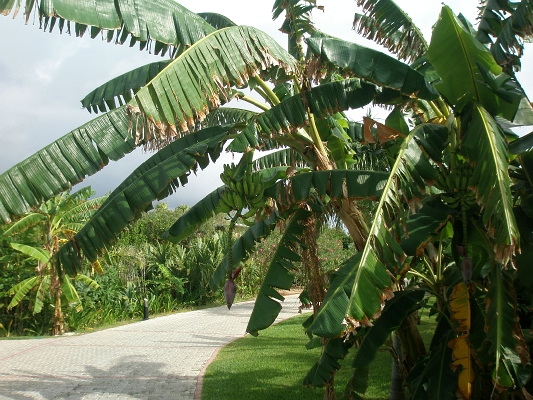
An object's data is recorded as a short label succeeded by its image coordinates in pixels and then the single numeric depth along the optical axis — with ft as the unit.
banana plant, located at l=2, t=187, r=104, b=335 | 44.34
